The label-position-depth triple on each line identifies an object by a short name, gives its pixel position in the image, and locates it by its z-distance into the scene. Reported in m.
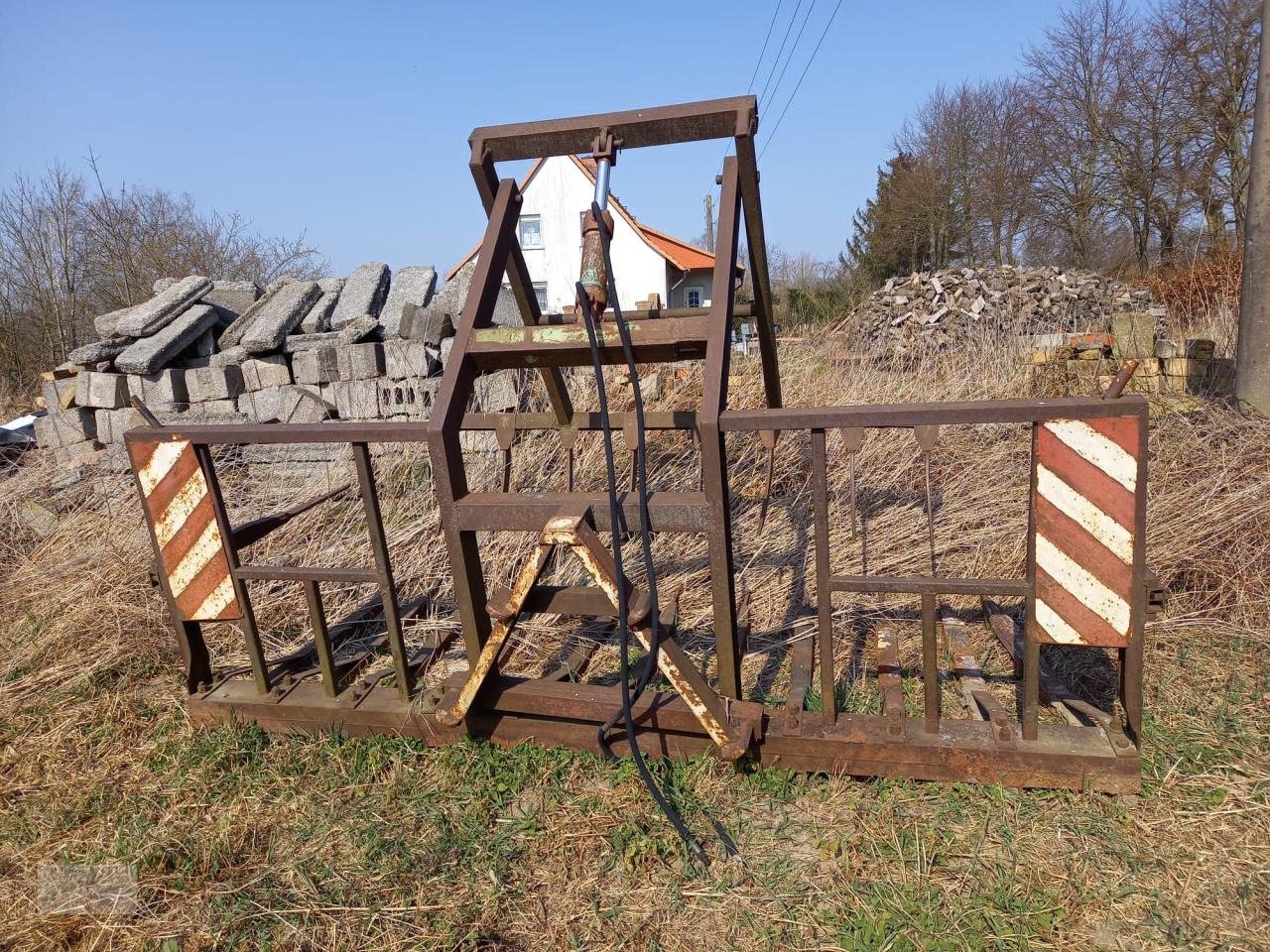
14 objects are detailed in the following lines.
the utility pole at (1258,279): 4.77
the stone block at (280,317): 6.22
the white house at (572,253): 26.08
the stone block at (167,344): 6.18
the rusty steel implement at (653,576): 2.15
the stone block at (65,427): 6.61
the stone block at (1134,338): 7.52
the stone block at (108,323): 6.65
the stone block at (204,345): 6.52
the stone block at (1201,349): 6.86
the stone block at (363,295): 6.29
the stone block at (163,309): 6.38
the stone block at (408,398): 5.86
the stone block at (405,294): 6.09
